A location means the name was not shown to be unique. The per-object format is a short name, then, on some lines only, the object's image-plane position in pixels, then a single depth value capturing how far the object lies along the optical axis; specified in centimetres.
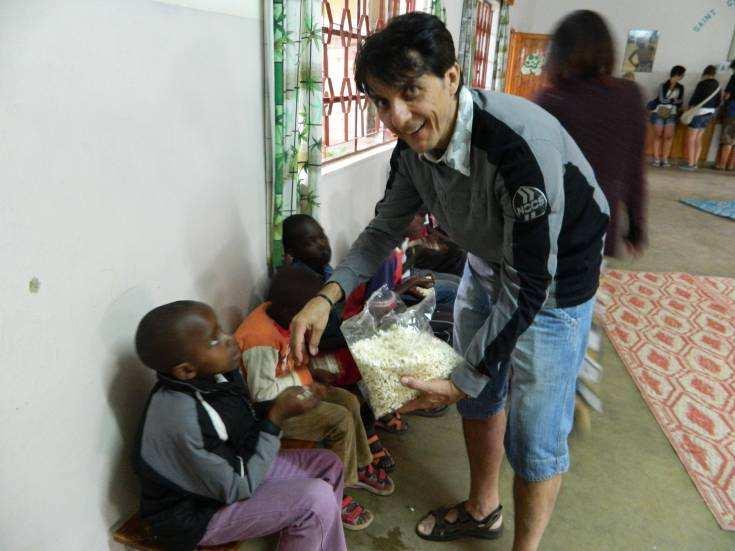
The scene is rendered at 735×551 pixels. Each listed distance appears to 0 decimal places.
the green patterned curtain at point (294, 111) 153
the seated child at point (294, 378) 139
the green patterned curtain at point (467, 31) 395
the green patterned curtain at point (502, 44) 571
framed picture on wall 773
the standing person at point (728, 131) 701
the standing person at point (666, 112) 726
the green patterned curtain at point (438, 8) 300
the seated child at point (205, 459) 103
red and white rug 180
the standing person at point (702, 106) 698
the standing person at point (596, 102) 151
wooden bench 106
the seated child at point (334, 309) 158
